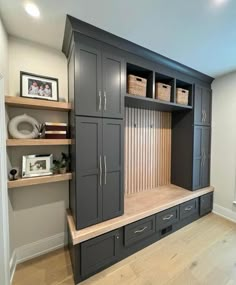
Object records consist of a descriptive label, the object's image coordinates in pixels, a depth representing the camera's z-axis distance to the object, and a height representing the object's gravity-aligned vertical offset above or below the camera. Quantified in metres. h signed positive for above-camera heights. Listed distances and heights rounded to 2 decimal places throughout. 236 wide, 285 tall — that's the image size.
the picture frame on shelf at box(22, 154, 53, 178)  1.72 -0.33
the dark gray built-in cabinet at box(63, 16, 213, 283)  1.58 +0.05
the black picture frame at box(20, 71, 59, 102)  1.68 +0.61
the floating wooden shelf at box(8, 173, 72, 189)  1.59 -0.48
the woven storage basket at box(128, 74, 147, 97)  1.98 +0.67
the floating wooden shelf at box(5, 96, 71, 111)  1.57 +0.35
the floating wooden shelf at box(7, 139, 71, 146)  1.57 -0.06
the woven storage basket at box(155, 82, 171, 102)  2.24 +0.67
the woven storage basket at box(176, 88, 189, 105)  2.48 +0.67
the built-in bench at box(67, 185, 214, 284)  1.57 -1.13
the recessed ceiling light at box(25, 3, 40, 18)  1.33 +1.12
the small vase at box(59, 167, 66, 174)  1.86 -0.41
